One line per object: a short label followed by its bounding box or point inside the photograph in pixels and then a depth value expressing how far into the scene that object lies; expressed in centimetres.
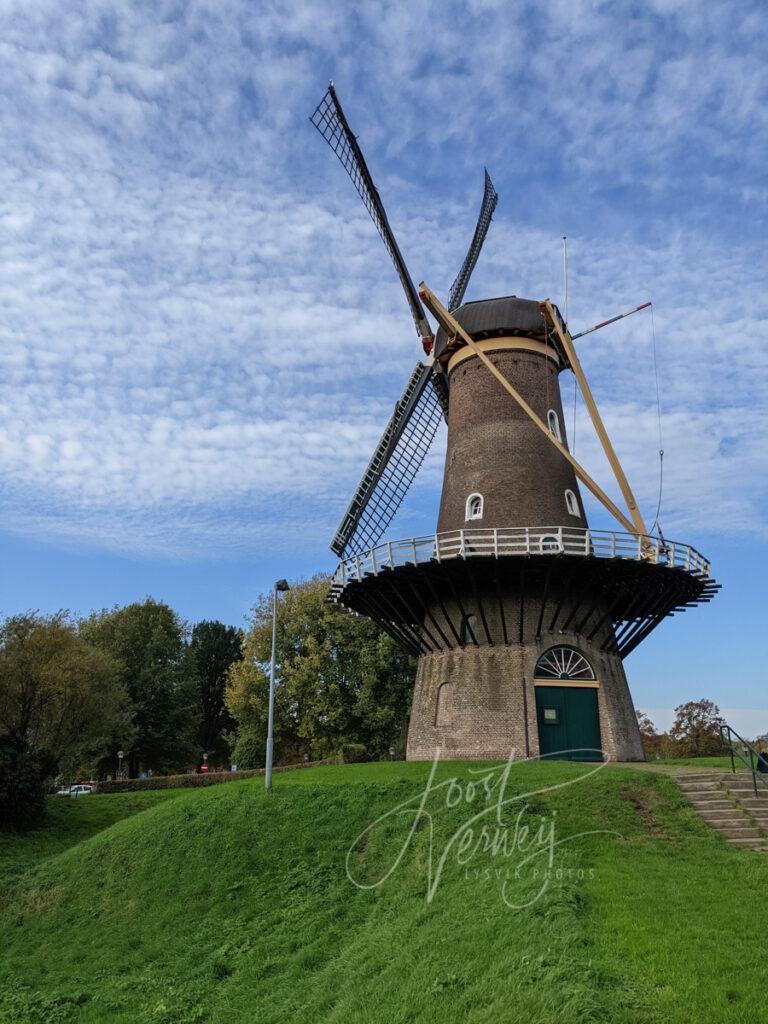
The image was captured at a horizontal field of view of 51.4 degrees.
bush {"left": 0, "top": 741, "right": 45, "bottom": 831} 2608
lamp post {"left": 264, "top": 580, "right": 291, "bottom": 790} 1823
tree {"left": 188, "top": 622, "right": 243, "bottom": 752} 6122
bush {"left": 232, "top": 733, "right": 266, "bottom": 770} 4119
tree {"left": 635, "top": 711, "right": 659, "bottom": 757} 5412
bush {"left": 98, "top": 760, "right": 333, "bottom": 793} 3750
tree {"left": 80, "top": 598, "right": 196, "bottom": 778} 4775
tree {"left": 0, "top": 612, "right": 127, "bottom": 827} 2942
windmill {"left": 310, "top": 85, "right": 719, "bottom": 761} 2203
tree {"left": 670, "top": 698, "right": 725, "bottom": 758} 4159
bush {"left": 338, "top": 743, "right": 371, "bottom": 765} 3212
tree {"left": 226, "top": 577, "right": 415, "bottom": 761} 3869
